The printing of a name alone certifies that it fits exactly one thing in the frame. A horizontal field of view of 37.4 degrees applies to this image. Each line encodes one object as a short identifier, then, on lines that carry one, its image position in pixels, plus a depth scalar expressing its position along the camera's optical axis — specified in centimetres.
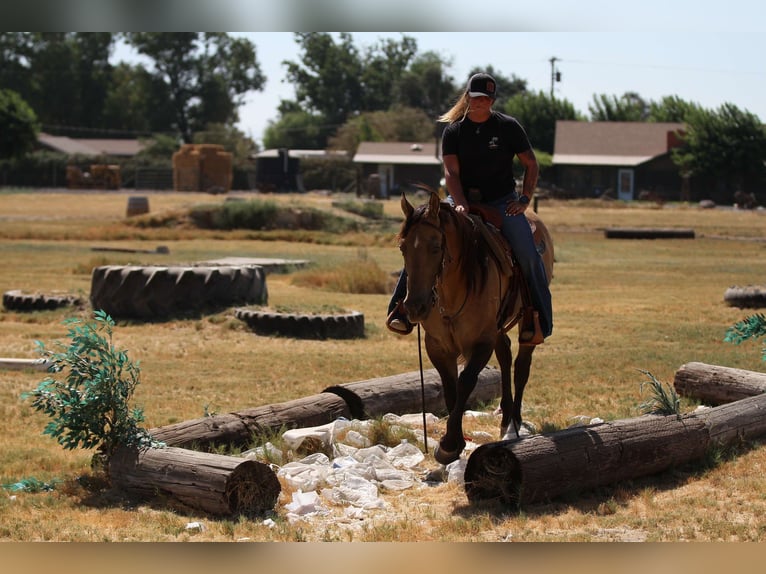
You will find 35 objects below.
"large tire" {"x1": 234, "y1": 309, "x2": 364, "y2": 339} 1689
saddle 891
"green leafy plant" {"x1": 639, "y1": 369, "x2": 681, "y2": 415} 969
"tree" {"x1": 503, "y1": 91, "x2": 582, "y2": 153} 9431
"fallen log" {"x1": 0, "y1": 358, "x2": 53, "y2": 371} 1373
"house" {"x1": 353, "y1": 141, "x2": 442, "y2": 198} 8575
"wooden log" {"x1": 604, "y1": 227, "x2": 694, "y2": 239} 4122
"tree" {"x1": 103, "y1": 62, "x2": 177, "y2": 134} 12056
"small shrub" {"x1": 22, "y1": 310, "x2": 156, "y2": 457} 834
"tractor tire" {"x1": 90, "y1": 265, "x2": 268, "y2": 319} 1802
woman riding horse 900
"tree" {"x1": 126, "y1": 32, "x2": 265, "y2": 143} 12062
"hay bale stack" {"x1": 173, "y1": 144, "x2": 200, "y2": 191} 8244
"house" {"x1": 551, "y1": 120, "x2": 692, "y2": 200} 8225
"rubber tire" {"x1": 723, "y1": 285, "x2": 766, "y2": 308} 2026
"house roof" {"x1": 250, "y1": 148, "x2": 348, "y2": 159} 9156
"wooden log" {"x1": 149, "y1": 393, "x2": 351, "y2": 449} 890
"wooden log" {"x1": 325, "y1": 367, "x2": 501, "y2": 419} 1066
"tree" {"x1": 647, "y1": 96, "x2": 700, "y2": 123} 9706
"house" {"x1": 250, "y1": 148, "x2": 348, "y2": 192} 8956
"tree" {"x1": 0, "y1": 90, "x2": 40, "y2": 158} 8006
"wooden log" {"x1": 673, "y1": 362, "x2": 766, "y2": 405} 1139
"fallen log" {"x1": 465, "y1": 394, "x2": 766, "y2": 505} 775
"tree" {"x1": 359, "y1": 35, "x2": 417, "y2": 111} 12769
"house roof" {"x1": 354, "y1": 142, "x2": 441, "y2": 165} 8738
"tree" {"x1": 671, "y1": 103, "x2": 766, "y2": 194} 7725
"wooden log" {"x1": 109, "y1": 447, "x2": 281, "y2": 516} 761
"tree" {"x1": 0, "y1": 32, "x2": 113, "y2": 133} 11644
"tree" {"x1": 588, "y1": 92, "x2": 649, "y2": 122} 10425
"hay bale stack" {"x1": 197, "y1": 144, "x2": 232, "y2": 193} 8288
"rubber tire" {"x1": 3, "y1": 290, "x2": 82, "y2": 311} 1888
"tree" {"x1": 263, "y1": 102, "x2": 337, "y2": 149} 12369
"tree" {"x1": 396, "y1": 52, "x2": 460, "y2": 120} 12188
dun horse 792
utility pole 10462
